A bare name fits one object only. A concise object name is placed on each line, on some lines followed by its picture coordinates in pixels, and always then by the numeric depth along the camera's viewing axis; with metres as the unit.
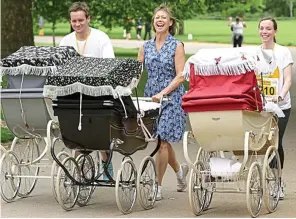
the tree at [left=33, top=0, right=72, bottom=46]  45.30
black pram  10.81
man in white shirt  12.17
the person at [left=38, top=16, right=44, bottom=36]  82.17
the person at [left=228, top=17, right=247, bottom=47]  57.15
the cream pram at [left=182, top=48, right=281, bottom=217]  10.61
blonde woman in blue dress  12.05
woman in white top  11.81
